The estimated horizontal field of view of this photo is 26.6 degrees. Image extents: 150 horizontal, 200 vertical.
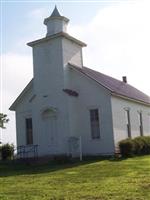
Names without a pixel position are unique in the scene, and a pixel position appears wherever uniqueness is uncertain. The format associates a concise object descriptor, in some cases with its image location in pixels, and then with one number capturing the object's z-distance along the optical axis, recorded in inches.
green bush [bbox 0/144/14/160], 931.4
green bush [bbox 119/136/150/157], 782.3
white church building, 820.3
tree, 1023.2
